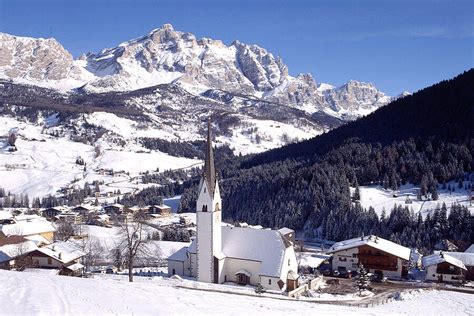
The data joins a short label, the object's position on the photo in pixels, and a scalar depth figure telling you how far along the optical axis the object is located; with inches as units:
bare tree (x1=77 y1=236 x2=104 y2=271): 2512.3
